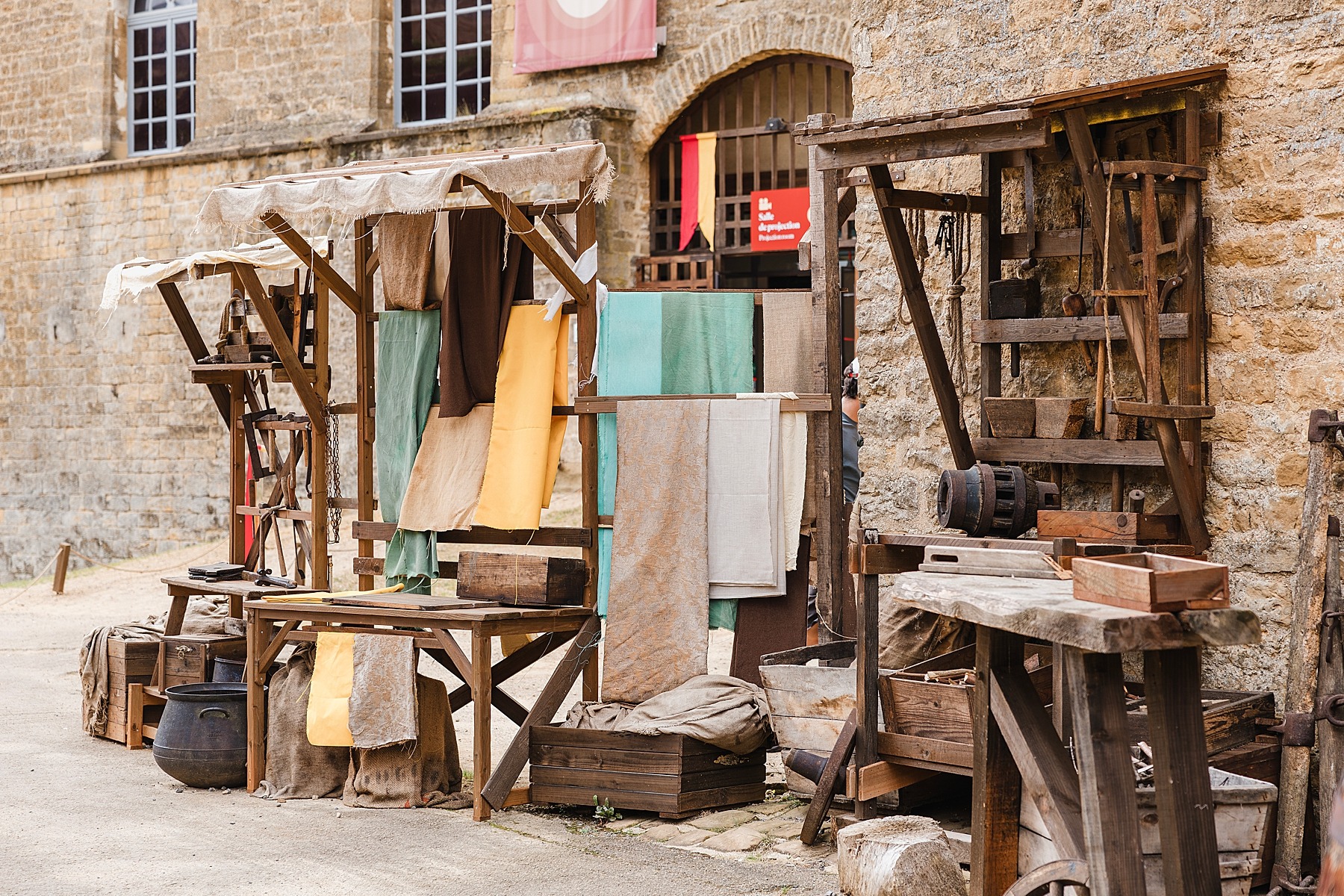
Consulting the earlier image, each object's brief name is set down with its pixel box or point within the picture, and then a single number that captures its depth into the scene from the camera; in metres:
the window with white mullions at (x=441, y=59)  15.84
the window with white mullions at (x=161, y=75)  18.53
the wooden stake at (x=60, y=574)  13.70
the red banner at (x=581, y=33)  13.91
